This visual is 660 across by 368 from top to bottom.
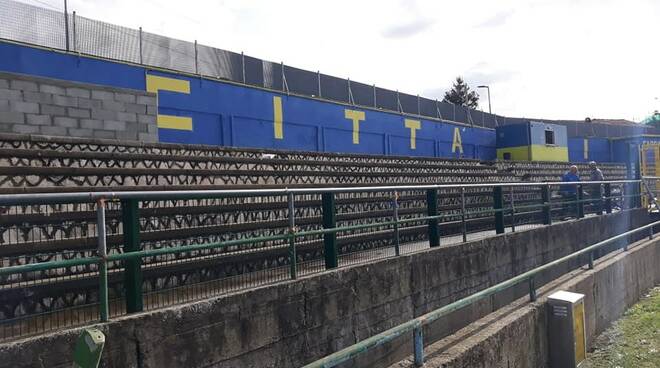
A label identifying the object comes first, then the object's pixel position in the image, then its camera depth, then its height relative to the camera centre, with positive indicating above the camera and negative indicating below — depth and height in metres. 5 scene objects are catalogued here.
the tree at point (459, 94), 73.50 +11.97
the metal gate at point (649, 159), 21.12 +0.60
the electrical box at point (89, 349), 2.38 -0.68
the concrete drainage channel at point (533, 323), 5.08 -1.64
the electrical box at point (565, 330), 6.55 -1.86
